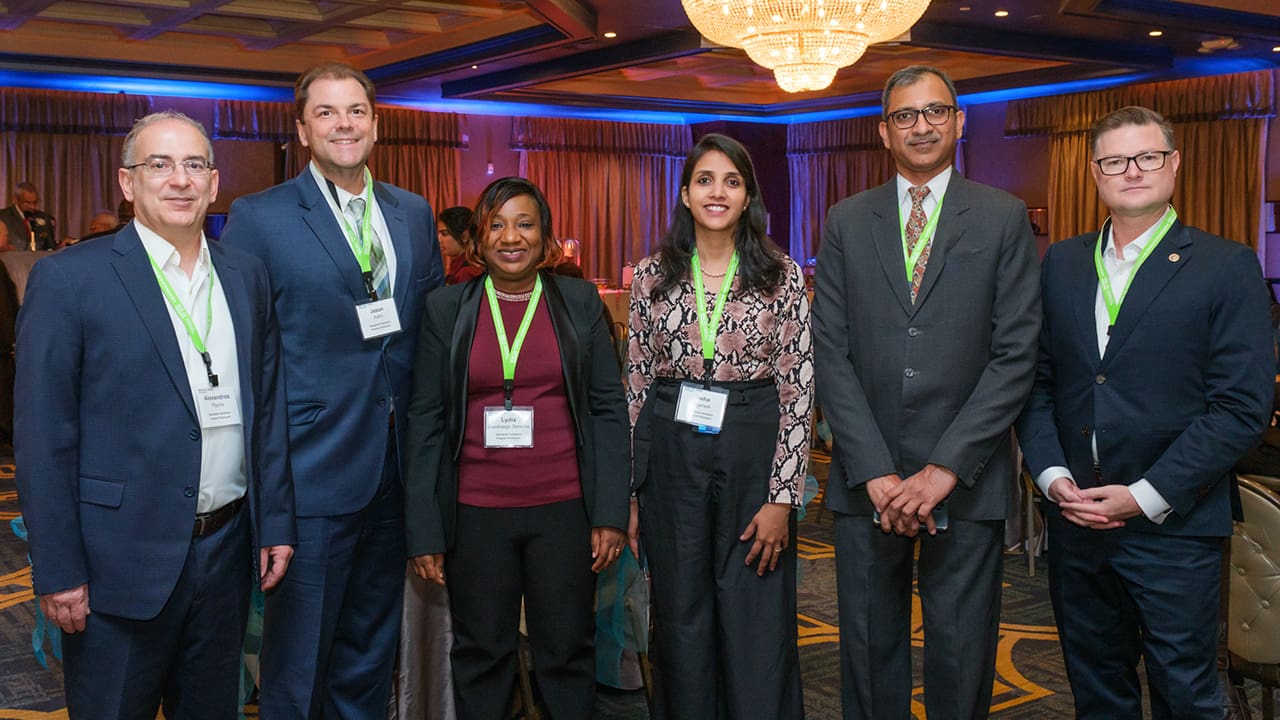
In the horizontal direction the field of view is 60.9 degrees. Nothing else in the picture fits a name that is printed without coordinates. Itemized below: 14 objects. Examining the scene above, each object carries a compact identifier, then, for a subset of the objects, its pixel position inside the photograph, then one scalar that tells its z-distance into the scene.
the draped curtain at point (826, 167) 13.91
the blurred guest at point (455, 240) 5.83
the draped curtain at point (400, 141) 11.89
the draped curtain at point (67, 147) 10.94
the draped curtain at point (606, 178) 13.99
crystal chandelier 6.54
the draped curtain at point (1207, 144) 10.62
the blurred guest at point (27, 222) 9.24
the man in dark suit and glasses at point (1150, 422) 2.29
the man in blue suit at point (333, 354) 2.49
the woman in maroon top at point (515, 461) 2.59
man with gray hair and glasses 2.00
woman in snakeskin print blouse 2.64
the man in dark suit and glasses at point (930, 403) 2.43
